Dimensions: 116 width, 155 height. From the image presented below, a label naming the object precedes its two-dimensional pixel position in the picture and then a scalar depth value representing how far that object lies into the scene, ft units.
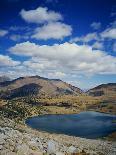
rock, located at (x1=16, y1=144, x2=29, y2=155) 119.44
